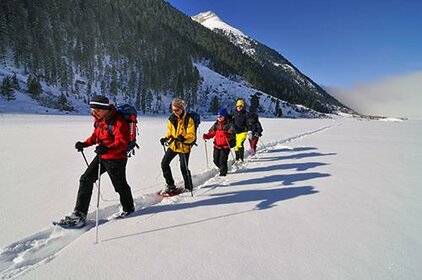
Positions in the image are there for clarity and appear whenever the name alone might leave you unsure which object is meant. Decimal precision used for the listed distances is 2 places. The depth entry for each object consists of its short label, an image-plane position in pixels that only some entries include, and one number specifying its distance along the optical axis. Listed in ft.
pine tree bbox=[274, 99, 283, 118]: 419.78
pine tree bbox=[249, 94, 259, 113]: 395.65
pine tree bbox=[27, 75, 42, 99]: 199.93
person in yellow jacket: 18.52
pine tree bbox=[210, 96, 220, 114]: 363.56
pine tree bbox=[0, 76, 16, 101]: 174.70
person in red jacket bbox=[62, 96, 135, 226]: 13.46
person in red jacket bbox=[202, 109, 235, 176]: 24.91
